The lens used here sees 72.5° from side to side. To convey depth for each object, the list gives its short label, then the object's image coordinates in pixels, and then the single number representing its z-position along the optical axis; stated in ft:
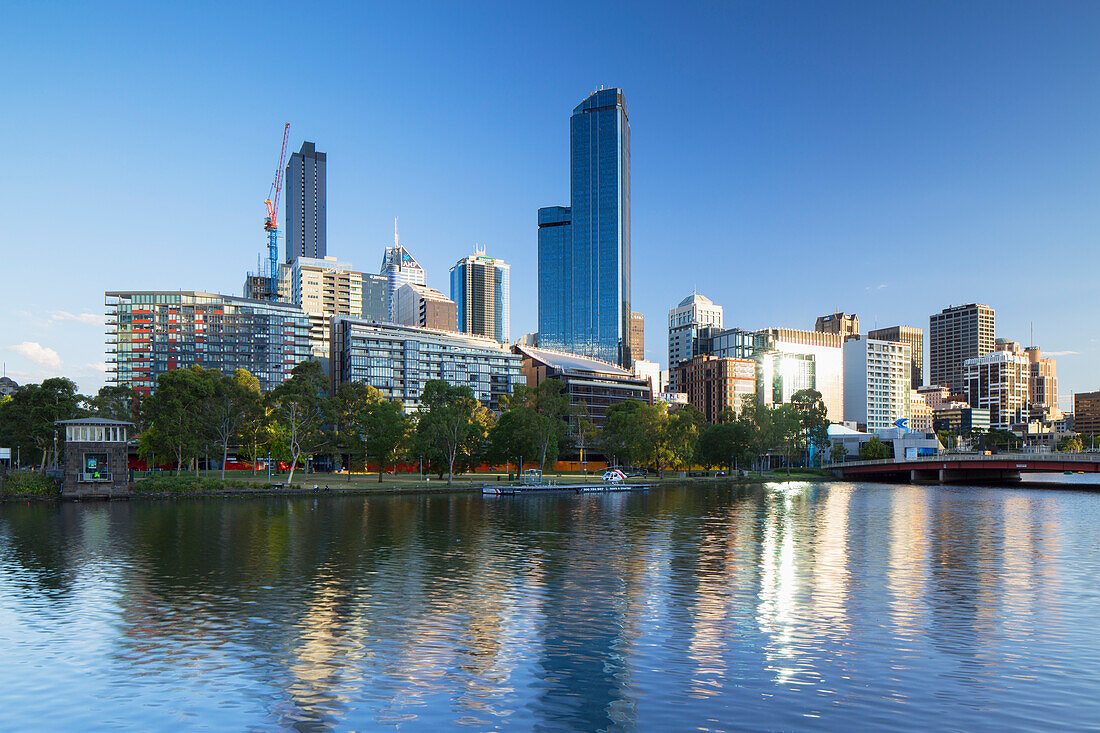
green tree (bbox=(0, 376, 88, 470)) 454.81
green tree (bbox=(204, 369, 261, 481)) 437.99
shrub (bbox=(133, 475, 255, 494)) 387.14
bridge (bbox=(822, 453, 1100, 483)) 506.89
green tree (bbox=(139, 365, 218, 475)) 430.20
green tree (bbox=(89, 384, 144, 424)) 551.59
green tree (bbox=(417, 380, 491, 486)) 492.95
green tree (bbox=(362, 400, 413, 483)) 479.00
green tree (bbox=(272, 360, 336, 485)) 447.42
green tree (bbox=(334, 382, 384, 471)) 486.79
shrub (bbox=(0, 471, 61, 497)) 375.45
